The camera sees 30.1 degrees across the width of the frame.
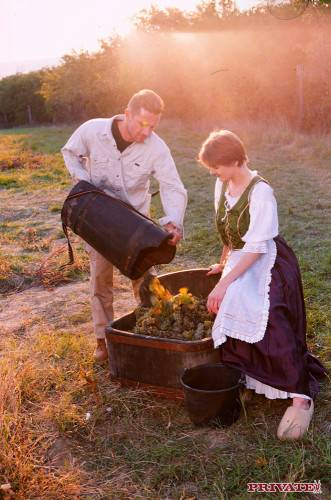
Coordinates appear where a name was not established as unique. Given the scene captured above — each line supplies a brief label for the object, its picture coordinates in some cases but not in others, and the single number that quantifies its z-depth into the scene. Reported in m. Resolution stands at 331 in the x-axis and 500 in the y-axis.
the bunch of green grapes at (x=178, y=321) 3.46
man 3.91
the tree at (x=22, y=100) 35.75
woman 3.04
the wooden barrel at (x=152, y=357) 3.23
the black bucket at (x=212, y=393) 2.98
